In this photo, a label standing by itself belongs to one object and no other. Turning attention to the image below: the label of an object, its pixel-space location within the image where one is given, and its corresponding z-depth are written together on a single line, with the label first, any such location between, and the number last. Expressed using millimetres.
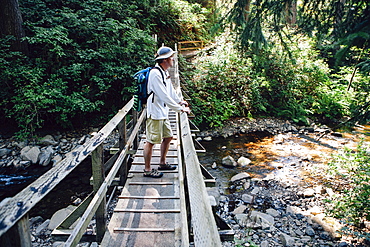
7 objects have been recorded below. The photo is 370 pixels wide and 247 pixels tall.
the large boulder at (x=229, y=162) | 7941
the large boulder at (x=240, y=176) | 7032
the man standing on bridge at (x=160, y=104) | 3123
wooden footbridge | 1104
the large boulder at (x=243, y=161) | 8033
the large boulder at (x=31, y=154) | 7699
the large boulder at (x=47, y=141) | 8684
